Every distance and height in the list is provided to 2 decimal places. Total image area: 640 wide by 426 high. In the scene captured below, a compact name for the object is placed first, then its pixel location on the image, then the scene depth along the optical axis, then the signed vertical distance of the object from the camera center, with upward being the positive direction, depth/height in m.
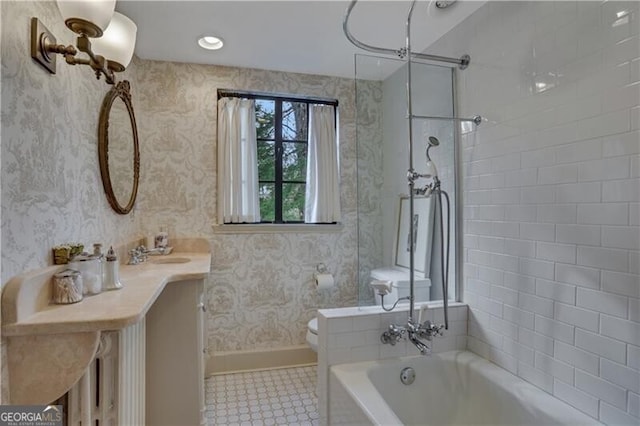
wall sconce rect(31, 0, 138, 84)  1.08 +0.62
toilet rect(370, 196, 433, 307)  2.08 -0.31
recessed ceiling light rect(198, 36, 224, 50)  2.23 +1.11
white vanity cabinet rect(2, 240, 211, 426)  1.05 -0.51
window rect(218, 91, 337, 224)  2.88 +0.47
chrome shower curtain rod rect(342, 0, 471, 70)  1.94 +0.89
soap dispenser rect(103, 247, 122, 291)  1.44 -0.26
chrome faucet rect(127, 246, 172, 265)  2.13 -0.27
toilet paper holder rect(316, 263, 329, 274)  2.86 -0.48
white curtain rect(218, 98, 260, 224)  2.67 +0.38
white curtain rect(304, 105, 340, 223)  2.86 +0.33
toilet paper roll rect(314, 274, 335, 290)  2.73 -0.55
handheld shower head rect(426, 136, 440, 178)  2.08 +0.29
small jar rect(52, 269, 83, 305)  1.22 -0.26
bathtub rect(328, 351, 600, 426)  1.45 -0.84
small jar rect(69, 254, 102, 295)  1.32 -0.22
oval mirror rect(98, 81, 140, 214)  1.85 +0.37
